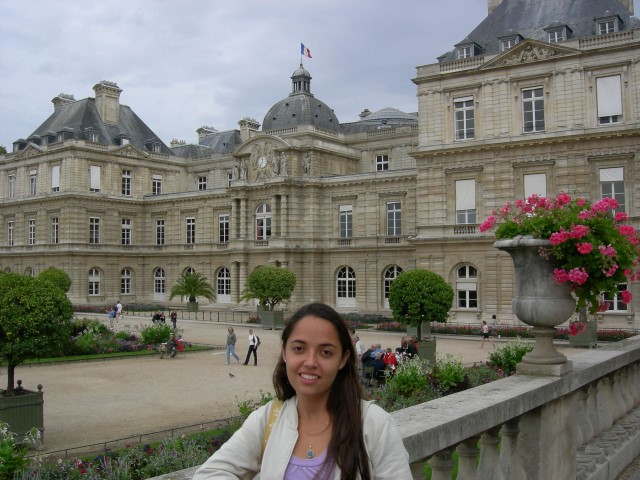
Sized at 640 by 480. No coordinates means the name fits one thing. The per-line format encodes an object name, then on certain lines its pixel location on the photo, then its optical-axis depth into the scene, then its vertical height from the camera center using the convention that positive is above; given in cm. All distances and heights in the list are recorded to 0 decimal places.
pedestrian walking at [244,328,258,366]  2237 -236
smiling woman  281 -65
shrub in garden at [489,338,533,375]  1345 -176
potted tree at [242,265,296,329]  3597 -64
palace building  3100 +613
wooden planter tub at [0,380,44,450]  1202 -241
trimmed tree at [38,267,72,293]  4091 +15
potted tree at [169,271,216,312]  4728 -85
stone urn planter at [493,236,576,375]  667 -27
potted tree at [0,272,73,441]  1219 -105
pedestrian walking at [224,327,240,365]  2265 -232
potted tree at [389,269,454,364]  2331 -86
